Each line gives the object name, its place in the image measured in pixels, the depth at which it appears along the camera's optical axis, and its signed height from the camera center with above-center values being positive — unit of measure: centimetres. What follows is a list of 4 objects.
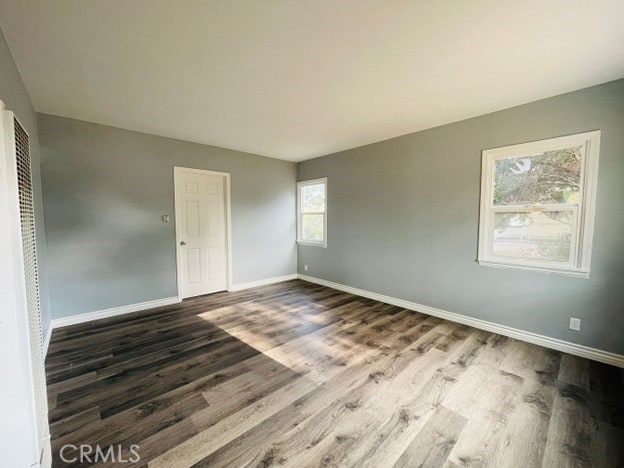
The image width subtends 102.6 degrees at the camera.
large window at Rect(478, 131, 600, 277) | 229 +15
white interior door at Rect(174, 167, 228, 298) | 383 -21
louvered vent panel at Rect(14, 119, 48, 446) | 117 -31
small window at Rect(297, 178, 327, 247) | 479 +12
